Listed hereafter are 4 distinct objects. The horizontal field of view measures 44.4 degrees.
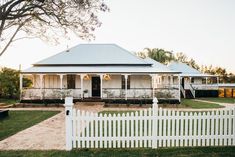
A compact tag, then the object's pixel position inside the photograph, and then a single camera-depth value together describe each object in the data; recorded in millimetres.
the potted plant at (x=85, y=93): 28419
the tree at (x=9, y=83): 31766
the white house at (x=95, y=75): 26609
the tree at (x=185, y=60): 70412
